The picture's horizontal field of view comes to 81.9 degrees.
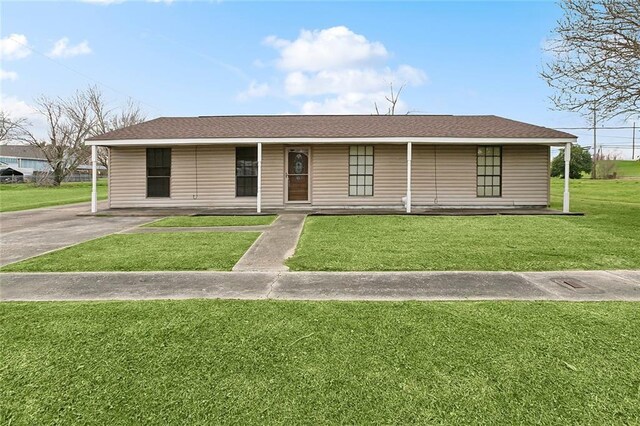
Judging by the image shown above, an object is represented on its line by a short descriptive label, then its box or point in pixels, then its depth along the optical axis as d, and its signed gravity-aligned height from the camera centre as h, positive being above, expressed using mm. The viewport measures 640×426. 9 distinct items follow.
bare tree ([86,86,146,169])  43719 +10035
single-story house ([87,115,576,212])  13055 +741
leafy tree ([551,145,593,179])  44031 +4258
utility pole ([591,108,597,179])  44278 +4159
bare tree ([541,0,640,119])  9859 +4005
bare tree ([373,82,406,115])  37219 +9678
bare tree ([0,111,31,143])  39531 +6986
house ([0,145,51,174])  68625 +6701
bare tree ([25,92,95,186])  37000 +5621
